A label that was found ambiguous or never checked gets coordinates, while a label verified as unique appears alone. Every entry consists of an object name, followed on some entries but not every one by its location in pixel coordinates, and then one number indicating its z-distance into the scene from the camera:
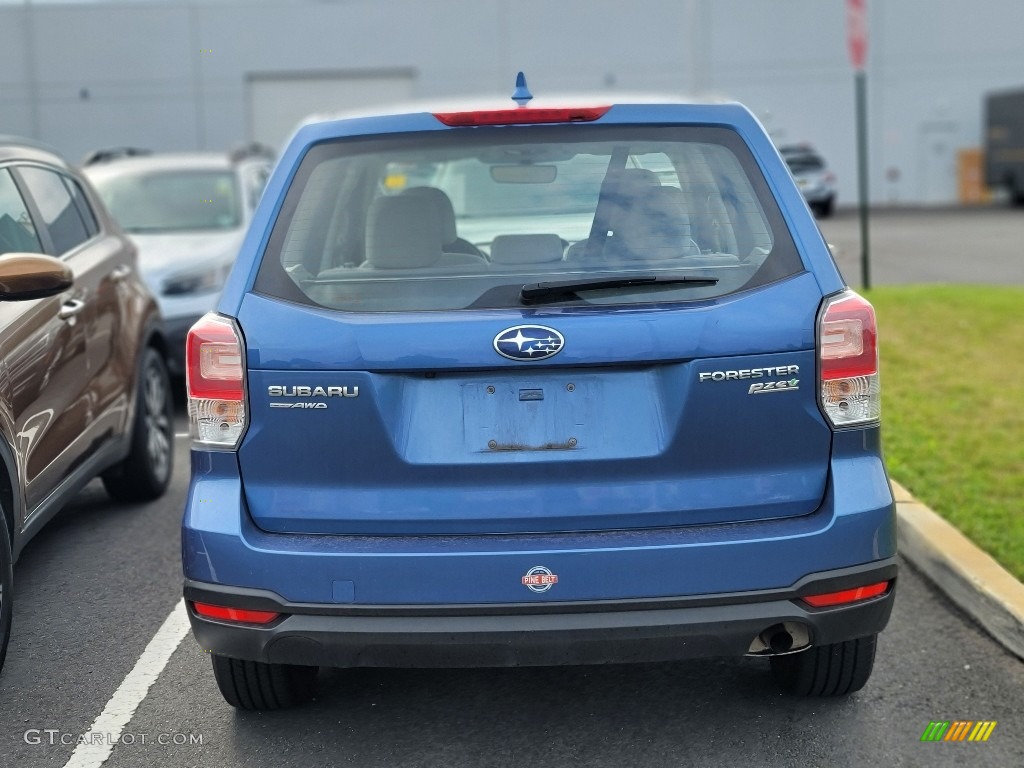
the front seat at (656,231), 3.46
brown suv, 4.54
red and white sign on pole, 11.79
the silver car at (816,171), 31.14
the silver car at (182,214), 9.29
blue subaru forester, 3.26
